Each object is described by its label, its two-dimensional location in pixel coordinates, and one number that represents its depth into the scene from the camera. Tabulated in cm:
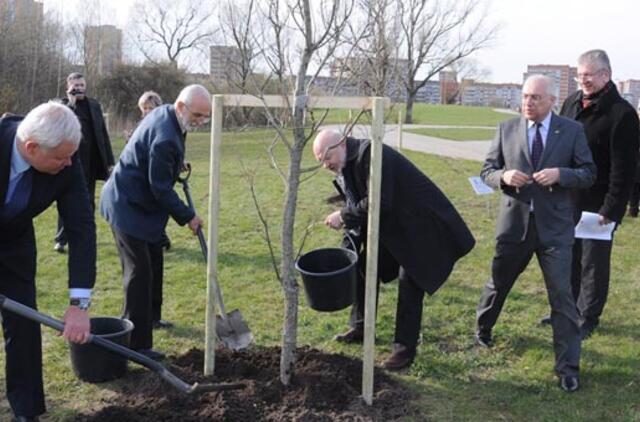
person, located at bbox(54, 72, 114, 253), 698
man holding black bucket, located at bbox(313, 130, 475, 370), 409
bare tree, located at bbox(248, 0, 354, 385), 331
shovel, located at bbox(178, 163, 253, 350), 441
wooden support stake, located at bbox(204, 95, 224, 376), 363
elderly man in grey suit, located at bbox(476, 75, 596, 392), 393
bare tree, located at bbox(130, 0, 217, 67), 4682
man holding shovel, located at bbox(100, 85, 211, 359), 405
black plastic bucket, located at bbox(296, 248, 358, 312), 379
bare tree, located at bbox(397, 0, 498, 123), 3481
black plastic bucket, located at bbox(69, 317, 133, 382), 401
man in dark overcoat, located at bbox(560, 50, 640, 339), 449
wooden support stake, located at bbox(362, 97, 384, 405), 335
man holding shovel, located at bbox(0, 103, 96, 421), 280
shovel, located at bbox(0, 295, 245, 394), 295
